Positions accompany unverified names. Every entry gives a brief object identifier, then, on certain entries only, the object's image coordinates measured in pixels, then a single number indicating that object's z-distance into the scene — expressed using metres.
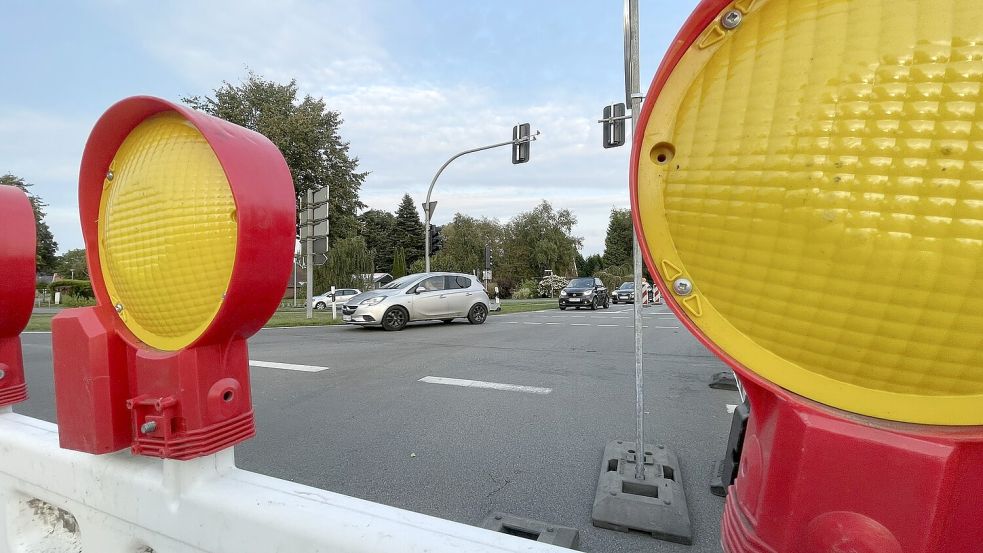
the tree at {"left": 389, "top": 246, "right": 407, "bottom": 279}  34.31
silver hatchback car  10.38
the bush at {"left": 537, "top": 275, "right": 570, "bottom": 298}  40.16
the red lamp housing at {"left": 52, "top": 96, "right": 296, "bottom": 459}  0.82
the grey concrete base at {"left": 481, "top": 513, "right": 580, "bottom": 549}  1.62
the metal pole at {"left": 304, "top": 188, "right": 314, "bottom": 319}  12.48
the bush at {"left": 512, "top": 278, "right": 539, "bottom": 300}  39.53
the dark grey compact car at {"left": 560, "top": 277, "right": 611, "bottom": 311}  20.95
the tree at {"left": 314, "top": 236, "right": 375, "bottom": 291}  29.95
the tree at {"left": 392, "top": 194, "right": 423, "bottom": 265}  59.12
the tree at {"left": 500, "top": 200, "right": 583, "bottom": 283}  44.50
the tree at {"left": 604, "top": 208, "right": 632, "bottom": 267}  58.28
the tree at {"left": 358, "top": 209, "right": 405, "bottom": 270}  57.55
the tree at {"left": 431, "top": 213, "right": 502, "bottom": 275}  42.59
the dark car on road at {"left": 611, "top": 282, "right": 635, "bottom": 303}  29.61
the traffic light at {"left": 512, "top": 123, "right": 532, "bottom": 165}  14.27
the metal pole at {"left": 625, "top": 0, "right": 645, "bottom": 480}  2.12
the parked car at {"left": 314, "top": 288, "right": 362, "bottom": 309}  26.23
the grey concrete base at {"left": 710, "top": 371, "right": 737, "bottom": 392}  4.54
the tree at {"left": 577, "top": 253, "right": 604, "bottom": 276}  55.22
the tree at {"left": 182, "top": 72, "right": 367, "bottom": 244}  24.48
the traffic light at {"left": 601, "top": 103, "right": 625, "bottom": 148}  5.84
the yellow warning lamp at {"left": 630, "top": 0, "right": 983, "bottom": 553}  0.45
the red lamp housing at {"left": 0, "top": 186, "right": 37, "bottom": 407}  1.20
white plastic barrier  0.75
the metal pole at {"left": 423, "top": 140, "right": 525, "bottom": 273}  15.15
